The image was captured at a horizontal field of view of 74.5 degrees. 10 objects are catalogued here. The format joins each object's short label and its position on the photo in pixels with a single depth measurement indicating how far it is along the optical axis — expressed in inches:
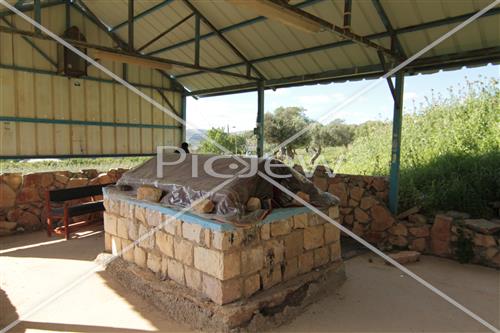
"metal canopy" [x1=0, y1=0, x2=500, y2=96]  206.4
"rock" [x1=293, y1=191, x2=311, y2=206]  159.9
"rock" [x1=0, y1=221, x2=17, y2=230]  266.8
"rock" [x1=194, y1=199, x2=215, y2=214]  137.7
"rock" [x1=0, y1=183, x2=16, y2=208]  266.5
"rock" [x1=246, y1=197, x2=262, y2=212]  141.4
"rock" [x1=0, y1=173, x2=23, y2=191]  268.1
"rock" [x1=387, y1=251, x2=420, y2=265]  214.1
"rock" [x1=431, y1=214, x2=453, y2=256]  220.7
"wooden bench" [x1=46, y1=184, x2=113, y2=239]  257.1
